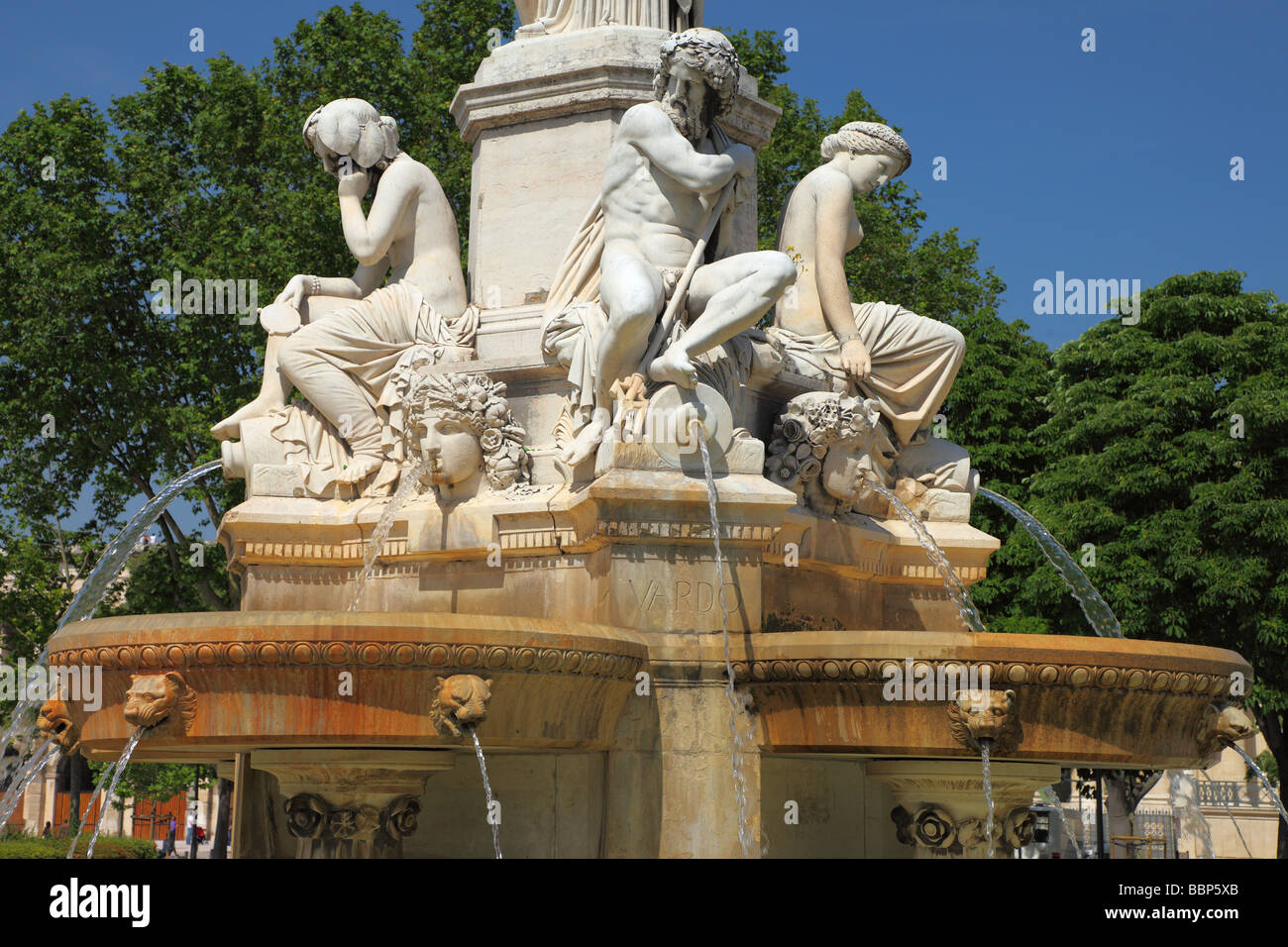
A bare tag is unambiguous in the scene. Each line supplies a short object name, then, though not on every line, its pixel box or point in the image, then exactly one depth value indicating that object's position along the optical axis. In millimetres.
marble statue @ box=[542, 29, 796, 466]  8992
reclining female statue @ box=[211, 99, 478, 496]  10438
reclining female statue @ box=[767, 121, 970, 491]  10633
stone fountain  7570
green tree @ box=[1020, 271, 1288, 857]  23891
